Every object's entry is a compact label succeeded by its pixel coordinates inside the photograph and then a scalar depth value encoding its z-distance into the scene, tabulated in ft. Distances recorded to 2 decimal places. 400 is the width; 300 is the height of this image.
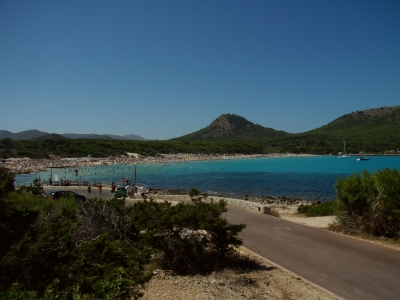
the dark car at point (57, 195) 59.77
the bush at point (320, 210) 56.90
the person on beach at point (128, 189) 83.30
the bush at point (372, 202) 32.35
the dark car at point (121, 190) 80.48
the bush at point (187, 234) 22.57
